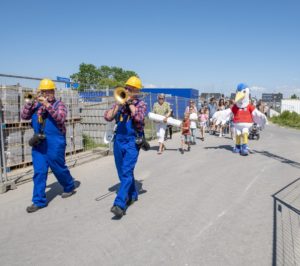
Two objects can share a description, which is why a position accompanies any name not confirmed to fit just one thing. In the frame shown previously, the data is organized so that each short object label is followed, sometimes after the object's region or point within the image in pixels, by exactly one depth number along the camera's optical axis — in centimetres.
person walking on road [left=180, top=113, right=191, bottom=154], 1135
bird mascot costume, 1048
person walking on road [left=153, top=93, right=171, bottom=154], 1088
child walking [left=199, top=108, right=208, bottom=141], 1510
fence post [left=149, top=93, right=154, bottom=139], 1641
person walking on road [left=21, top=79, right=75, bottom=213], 543
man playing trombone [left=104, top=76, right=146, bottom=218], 496
